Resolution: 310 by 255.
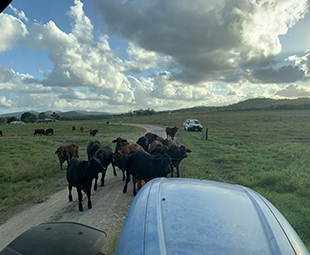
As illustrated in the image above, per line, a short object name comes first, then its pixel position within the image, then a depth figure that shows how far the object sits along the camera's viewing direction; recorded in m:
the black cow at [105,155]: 7.64
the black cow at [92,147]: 10.24
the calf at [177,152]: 9.18
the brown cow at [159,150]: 7.97
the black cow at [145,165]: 6.34
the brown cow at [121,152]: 7.69
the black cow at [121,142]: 10.75
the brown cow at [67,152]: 10.40
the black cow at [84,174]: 5.76
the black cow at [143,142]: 11.23
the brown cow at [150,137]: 14.05
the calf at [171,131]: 20.77
